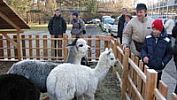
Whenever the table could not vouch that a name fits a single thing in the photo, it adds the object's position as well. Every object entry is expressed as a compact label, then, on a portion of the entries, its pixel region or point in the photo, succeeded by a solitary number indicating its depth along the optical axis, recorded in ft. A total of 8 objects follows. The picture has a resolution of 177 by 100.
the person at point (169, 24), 28.85
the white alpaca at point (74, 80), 10.62
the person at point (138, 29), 12.20
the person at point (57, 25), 26.24
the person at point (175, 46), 11.73
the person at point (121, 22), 23.51
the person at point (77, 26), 25.81
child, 11.10
